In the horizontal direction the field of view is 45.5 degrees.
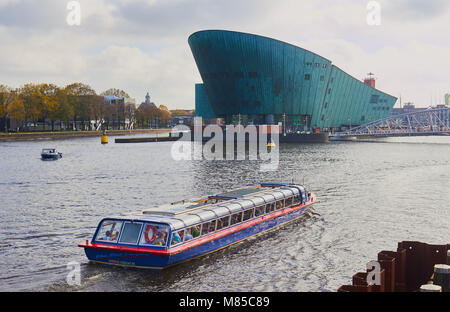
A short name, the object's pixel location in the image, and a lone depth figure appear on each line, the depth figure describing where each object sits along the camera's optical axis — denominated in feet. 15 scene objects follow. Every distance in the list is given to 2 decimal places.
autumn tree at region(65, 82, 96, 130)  587.60
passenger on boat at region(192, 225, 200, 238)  77.87
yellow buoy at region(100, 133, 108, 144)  445.78
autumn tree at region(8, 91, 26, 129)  496.64
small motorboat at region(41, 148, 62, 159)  271.90
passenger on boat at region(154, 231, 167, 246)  72.64
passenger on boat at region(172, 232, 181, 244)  73.51
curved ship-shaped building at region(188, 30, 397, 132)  506.07
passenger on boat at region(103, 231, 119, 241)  74.74
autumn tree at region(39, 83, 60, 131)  529.86
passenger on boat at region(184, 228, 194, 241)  76.00
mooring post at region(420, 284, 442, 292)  43.34
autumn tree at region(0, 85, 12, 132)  490.49
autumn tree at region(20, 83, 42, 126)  517.96
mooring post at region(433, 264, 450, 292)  47.98
